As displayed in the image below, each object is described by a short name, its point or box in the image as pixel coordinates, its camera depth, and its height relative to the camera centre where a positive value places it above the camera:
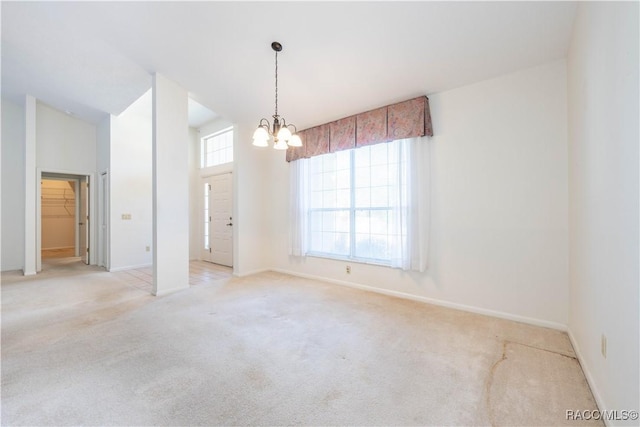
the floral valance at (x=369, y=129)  3.37 +1.22
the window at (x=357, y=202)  3.74 +0.19
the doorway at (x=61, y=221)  7.09 -0.12
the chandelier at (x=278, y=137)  2.51 +0.75
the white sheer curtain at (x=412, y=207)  3.36 +0.09
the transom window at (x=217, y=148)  6.05 +1.58
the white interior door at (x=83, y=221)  6.25 -0.12
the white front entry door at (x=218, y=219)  5.84 -0.08
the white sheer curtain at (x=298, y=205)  4.64 +0.18
